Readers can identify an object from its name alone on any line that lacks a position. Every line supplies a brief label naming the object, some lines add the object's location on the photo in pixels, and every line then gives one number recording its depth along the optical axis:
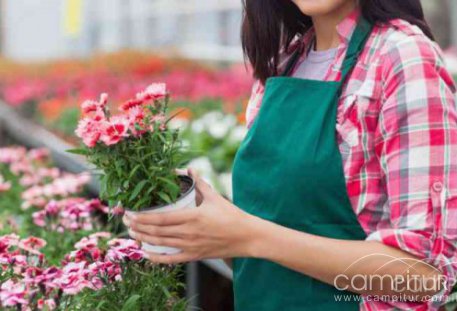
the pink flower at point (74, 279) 1.75
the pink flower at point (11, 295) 1.65
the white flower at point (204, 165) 3.88
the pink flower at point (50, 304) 1.79
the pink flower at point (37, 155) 4.04
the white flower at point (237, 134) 4.38
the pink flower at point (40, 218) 2.35
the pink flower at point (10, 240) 1.88
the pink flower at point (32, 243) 1.96
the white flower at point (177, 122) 4.97
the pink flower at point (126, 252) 1.77
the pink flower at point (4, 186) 2.95
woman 1.57
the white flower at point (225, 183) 3.48
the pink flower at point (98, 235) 1.95
